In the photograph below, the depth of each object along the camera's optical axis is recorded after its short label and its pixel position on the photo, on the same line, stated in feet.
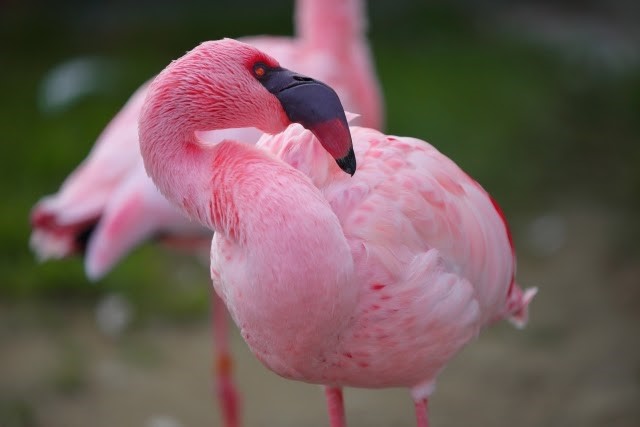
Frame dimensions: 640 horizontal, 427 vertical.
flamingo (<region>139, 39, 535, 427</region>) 13.53
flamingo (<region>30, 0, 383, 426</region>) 23.15
